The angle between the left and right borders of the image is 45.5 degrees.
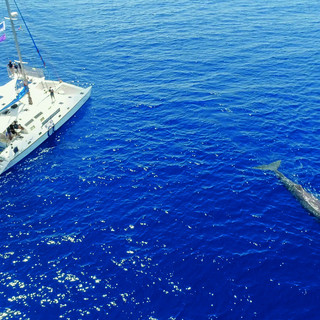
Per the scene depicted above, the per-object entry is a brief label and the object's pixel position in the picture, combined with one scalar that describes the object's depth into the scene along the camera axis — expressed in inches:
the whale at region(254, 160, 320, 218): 1943.2
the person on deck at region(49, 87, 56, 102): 2859.7
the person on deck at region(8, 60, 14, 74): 2886.1
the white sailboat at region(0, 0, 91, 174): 2456.9
